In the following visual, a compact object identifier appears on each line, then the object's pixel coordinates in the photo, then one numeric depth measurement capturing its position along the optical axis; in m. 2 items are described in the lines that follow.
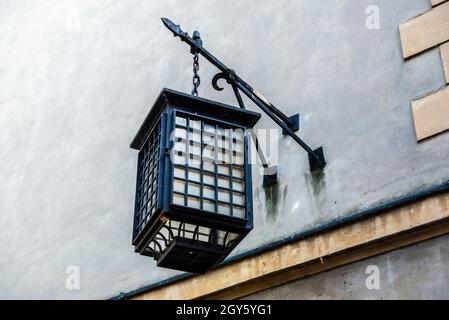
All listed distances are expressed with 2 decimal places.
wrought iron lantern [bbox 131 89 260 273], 5.32
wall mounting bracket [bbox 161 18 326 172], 6.00
